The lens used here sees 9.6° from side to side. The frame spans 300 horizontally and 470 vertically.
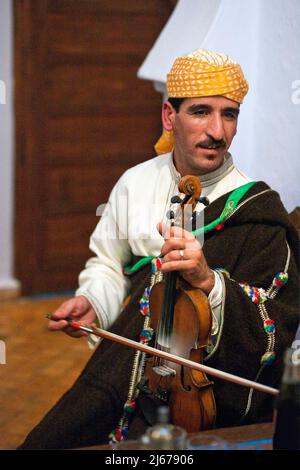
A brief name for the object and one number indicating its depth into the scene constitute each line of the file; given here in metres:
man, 3.81
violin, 3.75
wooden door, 6.67
